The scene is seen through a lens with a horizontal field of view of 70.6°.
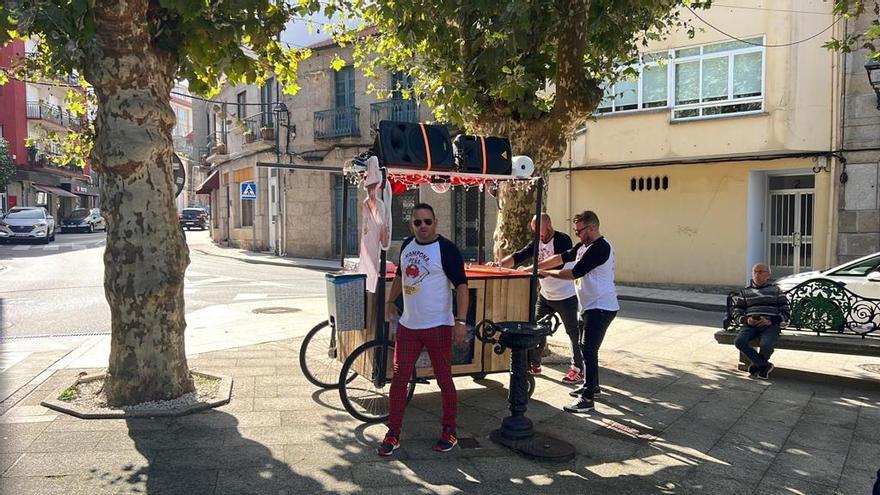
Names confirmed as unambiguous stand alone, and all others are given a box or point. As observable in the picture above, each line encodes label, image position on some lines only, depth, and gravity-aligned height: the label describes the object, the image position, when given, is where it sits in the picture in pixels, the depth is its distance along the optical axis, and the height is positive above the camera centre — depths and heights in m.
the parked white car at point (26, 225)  26.38 -0.32
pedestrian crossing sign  23.11 +0.99
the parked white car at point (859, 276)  8.89 -0.86
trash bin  5.27 -0.71
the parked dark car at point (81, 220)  36.56 -0.15
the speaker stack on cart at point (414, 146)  5.18 +0.61
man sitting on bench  6.73 -1.08
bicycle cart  5.21 -1.05
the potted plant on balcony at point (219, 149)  29.73 +3.32
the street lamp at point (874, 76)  12.62 +2.90
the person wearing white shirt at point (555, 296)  6.62 -0.87
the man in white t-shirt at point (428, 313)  4.51 -0.70
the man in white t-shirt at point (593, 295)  5.59 -0.70
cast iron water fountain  4.66 -1.41
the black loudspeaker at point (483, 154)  5.77 +0.60
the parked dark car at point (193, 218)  48.19 -0.04
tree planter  5.14 -1.61
